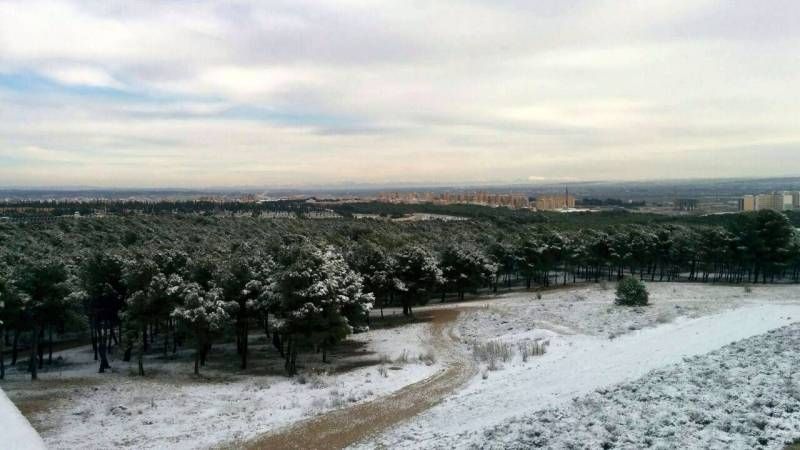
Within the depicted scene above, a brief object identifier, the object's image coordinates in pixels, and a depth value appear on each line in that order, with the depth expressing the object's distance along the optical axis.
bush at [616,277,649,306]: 41.28
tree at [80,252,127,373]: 35.12
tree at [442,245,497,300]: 56.16
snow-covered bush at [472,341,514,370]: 28.49
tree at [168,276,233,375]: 30.48
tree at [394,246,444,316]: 48.06
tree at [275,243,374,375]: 30.11
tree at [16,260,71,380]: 31.50
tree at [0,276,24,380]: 30.02
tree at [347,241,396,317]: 46.59
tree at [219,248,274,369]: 34.09
